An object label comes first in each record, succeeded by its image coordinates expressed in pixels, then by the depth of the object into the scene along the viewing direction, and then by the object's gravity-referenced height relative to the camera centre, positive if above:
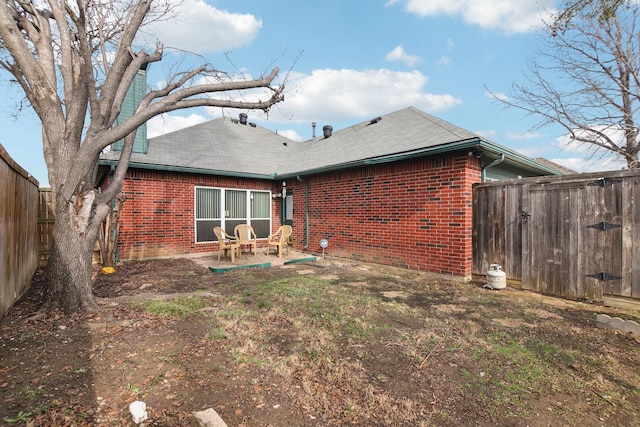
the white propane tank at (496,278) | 5.73 -1.36
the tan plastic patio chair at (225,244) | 8.29 -0.95
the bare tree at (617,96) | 9.86 +4.06
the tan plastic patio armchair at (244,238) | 8.69 -0.82
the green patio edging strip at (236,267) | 7.29 -1.48
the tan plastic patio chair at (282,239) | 9.15 -0.91
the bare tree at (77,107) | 4.04 +1.62
